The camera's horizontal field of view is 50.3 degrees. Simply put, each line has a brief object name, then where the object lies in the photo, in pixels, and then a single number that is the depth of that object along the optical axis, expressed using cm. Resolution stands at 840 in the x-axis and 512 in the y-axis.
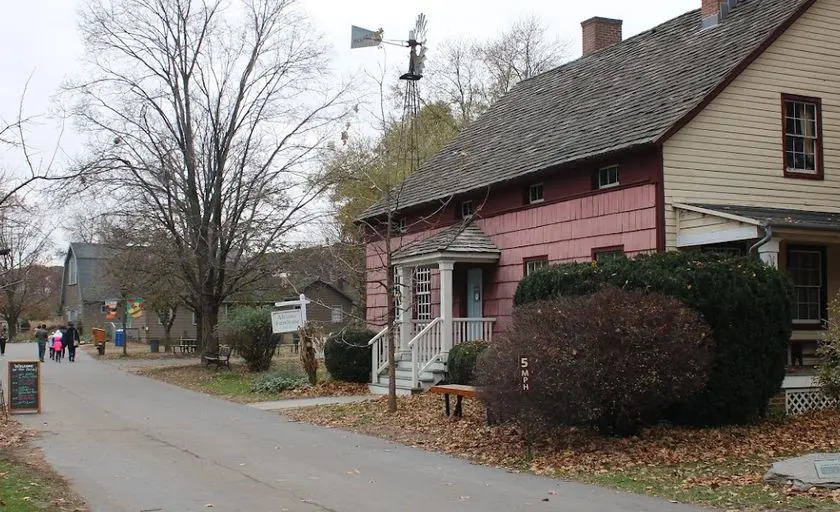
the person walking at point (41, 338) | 3597
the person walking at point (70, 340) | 3712
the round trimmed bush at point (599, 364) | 1139
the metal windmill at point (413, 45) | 2112
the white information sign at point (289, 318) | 2312
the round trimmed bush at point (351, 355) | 2145
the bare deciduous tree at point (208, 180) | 2786
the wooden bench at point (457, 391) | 1420
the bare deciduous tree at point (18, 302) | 6544
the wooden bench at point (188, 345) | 4160
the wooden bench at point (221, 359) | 2870
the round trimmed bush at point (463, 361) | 1706
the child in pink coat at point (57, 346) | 3672
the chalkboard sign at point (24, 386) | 1708
